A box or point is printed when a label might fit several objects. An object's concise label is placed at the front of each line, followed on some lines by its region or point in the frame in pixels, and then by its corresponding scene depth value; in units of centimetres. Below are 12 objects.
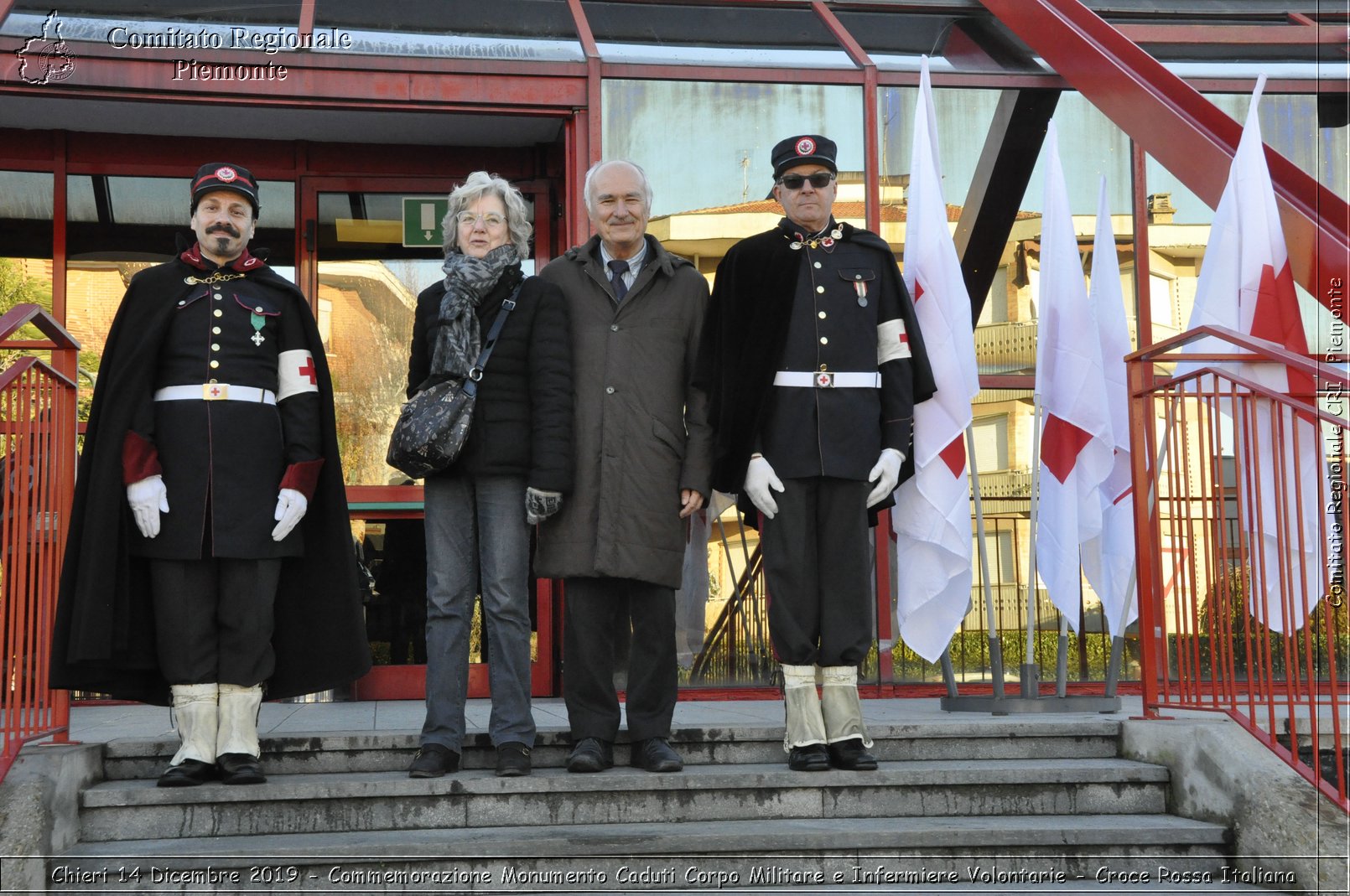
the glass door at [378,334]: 724
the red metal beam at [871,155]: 702
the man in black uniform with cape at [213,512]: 425
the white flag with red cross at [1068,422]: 575
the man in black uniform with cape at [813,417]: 455
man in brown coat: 454
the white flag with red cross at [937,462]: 517
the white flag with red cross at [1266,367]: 443
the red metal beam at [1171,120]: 572
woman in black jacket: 445
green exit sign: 753
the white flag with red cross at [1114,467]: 588
